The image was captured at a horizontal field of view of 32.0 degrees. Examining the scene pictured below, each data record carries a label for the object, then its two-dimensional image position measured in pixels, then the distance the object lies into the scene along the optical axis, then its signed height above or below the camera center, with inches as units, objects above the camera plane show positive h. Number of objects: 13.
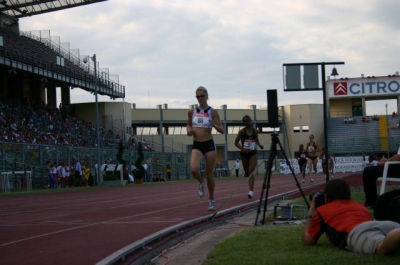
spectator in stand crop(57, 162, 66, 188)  1477.6 -21.5
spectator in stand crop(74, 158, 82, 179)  1581.0 -13.8
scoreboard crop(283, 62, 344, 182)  500.4 +57.6
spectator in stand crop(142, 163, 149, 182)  1991.0 -33.6
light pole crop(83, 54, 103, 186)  1619.1 +16.9
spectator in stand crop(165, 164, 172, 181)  2173.4 -27.7
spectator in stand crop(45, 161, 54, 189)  1429.6 -16.9
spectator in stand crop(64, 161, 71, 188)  1515.7 -19.4
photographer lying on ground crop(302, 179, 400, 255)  244.2 -26.6
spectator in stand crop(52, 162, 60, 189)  1444.0 -24.8
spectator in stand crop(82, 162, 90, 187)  1619.0 -19.4
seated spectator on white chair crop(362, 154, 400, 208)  408.7 -15.2
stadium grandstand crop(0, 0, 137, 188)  1577.3 +247.0
